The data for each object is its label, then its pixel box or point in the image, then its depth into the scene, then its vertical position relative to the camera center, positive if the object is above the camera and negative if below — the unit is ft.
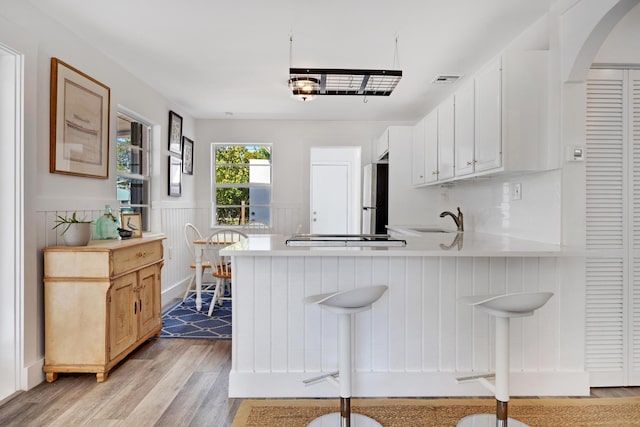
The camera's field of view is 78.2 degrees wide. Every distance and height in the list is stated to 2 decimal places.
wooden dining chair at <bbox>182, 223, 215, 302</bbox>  15.05 -2.14
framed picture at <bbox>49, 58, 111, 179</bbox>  8.67 +2.04
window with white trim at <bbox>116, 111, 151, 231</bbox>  12.34 +1.44
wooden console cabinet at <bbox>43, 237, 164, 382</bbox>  8.24 -2.13
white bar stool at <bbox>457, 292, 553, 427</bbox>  5.75 -1.57
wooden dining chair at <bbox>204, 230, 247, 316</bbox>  13.28 -1.97
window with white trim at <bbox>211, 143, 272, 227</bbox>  19.19 +1.27
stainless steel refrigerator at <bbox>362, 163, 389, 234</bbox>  16.08 +0.52
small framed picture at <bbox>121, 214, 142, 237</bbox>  10.82 -0.41
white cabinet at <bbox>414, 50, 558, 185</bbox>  7.57 +1.89
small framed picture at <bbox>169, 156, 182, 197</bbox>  15.52 +1.31
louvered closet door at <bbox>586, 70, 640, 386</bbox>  7.81 -0.14
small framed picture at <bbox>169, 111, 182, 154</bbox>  15.44 +3.08
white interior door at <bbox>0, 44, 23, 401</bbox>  7.63 -0.17
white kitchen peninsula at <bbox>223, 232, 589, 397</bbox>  7.61 -2.28
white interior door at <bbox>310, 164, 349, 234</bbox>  24.25 +0.96
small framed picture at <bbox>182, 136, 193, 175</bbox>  17.13 +2.37
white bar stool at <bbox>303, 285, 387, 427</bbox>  5.82 -1.54
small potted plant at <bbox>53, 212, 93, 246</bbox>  8.55 -0.52
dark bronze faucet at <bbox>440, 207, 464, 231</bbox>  12.06 -0.33
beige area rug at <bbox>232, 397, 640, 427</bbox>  6.75 -3.62
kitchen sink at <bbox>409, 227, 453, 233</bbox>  12.61 -0.65
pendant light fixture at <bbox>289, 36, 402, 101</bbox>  8.77 +3.07
